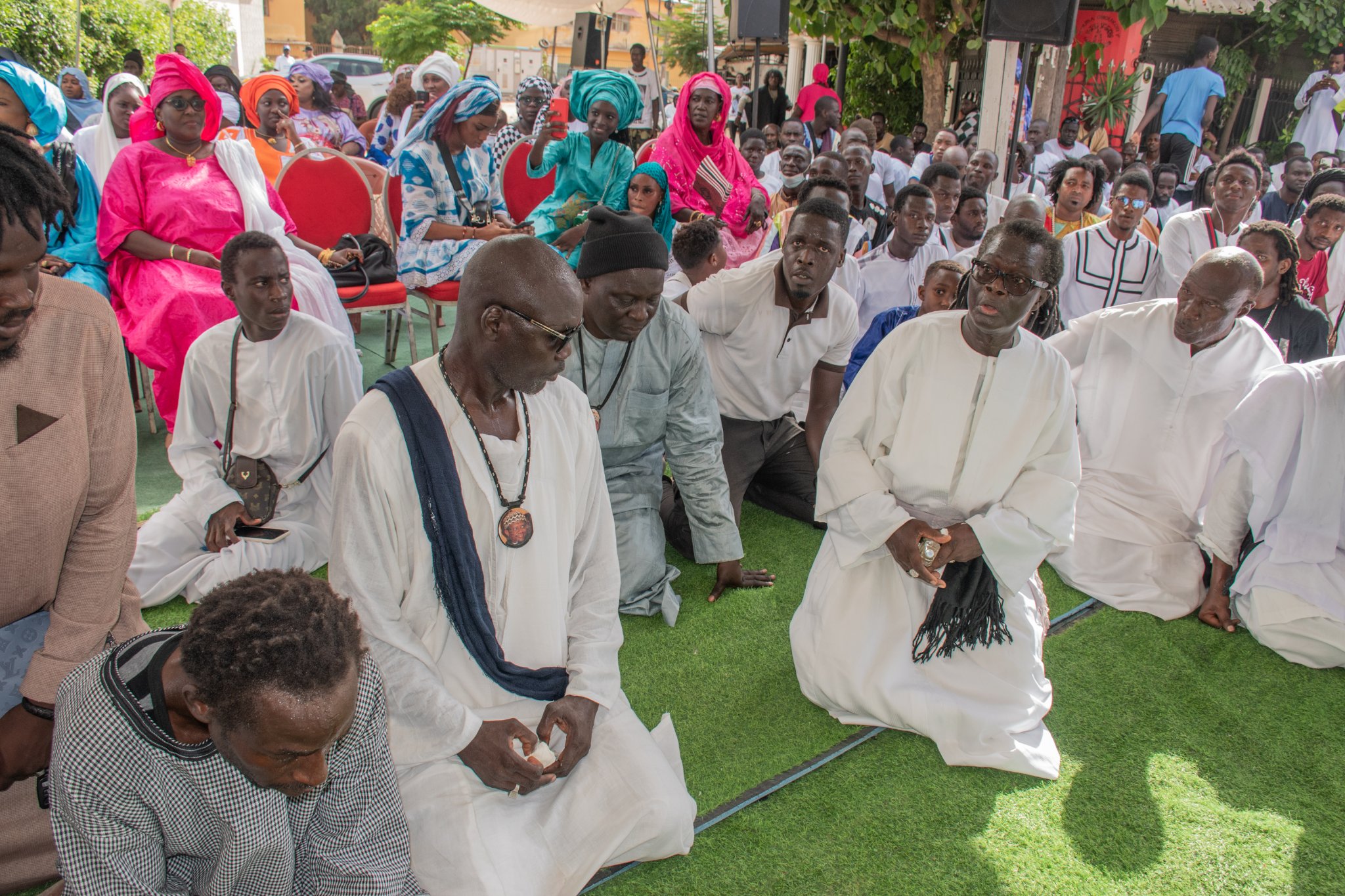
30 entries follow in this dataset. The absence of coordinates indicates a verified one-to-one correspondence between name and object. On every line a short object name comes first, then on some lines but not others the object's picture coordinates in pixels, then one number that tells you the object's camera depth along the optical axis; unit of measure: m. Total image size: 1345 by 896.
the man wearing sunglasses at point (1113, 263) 5.22
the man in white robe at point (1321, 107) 11.30
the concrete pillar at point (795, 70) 23.17
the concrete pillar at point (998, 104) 8.78
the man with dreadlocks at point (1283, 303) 4.19
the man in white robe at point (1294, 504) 3.34
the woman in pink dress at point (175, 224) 4.23
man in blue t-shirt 10.61
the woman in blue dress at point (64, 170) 4.36
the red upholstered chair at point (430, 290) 5.35
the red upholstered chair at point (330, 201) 5.43
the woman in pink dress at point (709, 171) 6.05
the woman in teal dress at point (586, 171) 5.52
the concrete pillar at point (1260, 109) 15.67
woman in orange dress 6.56
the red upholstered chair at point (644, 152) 7.52
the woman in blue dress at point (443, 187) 5.21
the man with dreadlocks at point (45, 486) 1.65
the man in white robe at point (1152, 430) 3.69
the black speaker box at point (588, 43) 11.12
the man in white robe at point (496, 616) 1.93
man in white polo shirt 3.81
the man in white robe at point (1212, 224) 5.38
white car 17.89
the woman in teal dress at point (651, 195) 5.29
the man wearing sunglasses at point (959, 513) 2.70
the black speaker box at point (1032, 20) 6.34
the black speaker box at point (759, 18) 9.20
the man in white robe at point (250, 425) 3.30
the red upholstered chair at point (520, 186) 6.42
